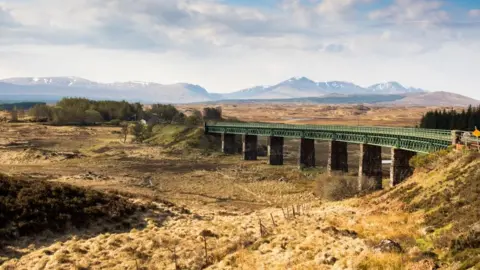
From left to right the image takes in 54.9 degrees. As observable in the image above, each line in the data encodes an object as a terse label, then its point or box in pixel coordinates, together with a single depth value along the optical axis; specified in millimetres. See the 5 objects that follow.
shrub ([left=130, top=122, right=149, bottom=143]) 128612
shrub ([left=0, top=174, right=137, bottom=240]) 32438
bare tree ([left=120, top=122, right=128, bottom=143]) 124888
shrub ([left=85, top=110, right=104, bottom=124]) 167500
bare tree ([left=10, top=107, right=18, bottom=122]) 172000
